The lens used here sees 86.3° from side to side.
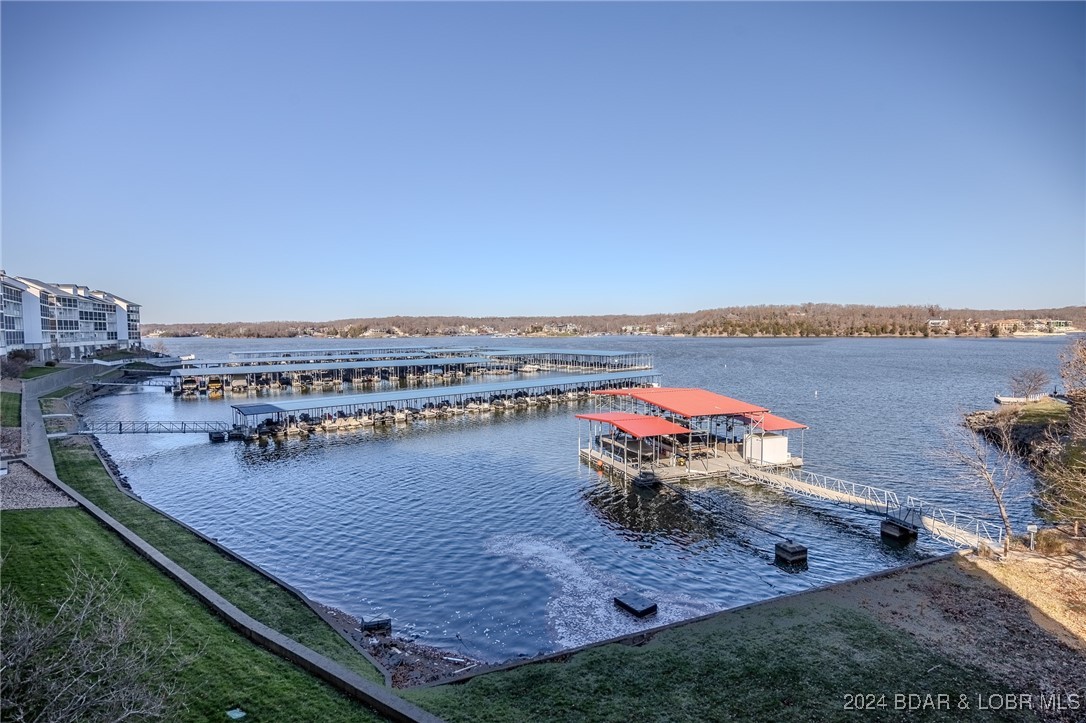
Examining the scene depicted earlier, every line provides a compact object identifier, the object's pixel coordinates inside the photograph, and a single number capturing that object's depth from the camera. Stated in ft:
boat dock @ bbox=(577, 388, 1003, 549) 96.68
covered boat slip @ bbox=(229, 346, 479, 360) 340.80
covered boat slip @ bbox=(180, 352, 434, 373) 295.28
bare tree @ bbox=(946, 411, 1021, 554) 72.84
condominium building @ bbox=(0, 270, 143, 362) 242.78
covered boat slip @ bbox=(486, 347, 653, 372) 328.49
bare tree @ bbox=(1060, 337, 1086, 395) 115.00
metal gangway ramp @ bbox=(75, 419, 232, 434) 153.32
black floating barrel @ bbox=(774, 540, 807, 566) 72.64
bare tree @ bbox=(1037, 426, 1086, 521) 72.13
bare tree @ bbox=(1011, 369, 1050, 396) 189.67
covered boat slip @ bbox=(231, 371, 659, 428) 167.84
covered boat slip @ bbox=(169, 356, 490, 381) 240.90
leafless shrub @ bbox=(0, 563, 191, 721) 22.68
